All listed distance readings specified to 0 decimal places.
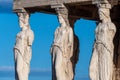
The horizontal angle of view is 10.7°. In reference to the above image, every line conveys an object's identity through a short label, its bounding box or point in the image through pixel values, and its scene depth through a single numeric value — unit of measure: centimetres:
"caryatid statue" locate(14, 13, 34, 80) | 3095
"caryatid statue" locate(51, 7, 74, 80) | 2917
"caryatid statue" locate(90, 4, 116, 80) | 2728
